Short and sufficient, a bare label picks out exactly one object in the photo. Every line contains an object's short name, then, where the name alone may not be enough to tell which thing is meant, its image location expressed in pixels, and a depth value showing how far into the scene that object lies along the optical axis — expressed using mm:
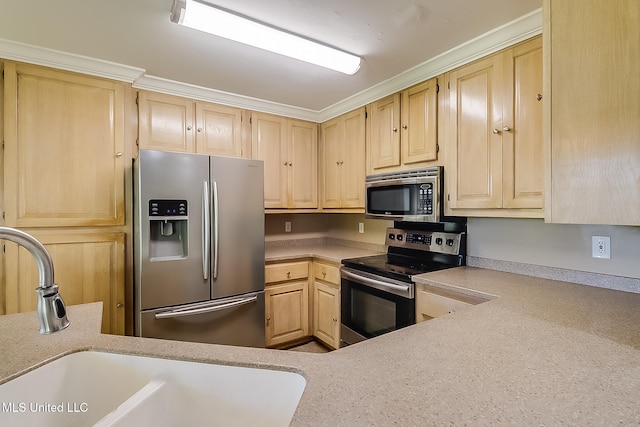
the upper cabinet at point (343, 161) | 2723
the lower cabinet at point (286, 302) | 2605
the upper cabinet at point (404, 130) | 2096
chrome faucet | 833
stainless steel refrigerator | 1971
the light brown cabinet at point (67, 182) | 1879
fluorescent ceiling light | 1444
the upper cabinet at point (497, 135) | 1577
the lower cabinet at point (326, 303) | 2553
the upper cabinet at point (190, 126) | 2338
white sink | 763
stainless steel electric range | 1935
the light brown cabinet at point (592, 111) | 953
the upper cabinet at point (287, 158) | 2859
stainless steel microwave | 2031
